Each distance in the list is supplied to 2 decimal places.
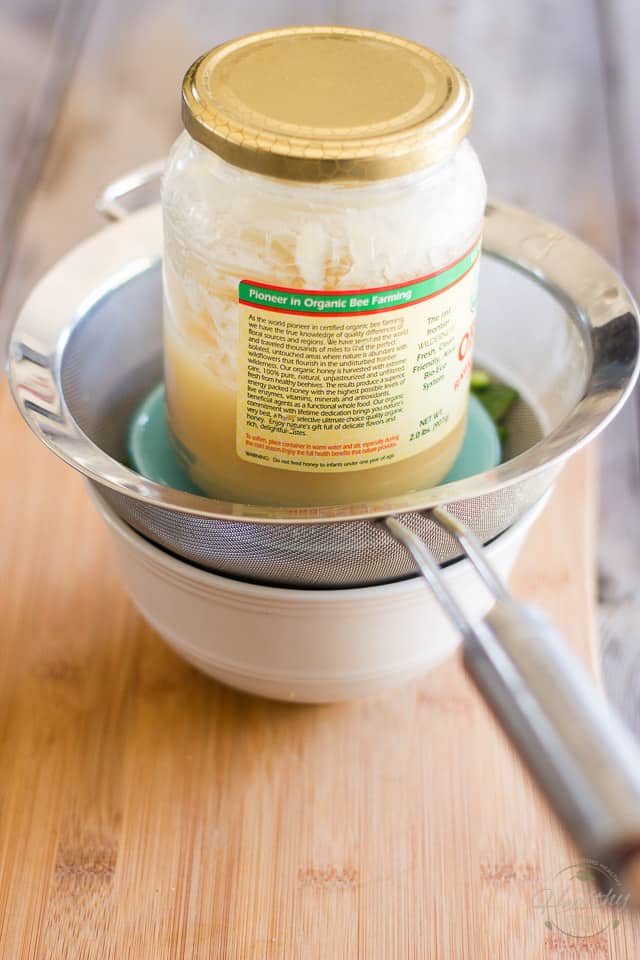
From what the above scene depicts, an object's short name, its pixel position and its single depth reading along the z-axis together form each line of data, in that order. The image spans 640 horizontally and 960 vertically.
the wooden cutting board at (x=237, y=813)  0.52
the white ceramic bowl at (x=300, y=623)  0.51
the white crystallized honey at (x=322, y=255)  0.45
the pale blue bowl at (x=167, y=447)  0.60
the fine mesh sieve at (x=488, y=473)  0.33
